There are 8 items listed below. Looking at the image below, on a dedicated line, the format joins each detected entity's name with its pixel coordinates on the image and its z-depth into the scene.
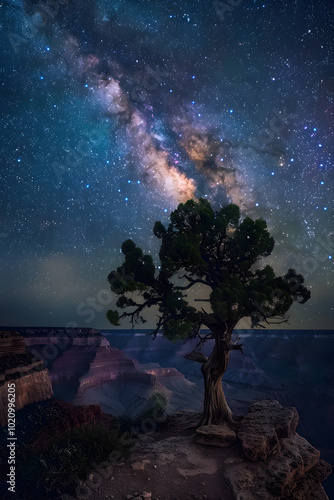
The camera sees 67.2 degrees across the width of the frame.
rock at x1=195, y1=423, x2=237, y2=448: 12.74
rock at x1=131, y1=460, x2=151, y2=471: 10.07
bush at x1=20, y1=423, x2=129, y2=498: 8.57
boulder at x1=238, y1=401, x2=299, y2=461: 11.41
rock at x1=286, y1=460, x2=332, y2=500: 10.60
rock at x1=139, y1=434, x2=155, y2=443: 15.12
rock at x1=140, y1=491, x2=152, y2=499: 8.20
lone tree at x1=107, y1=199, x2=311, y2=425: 14.16
